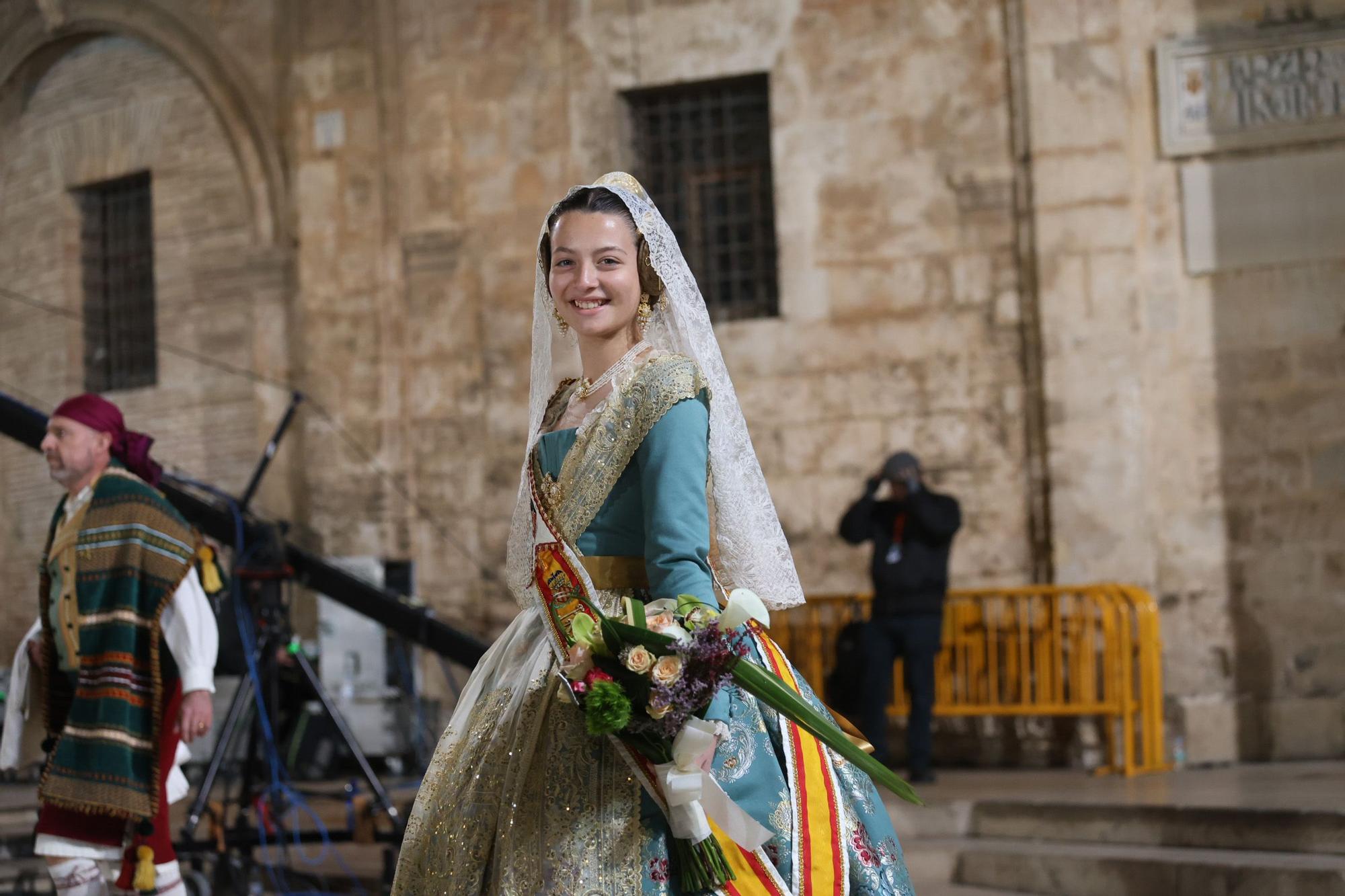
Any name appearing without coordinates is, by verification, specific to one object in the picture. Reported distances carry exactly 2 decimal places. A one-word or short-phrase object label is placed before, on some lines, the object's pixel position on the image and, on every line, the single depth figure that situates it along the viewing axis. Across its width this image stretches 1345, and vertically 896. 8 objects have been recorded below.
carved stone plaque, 8.62
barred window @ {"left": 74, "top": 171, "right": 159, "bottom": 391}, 12.18
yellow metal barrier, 8.25
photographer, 7.98
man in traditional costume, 4.66
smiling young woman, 2.63
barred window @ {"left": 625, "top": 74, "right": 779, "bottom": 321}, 10.04
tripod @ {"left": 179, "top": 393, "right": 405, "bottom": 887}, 6.22
